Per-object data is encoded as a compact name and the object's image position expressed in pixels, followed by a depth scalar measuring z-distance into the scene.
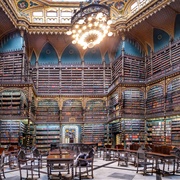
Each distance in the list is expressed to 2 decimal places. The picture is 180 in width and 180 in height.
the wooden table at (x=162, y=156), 5.80
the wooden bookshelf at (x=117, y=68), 15.70
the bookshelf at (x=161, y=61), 13.84
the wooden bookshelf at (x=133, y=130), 13.98
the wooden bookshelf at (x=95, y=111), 16.52
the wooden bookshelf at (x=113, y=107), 14.74
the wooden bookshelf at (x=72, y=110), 16.47
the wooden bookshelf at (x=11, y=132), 12.92
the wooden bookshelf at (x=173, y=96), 11.94
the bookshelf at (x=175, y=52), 12.98
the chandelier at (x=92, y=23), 9.46
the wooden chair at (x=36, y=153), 6.74
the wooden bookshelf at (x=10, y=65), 14.91
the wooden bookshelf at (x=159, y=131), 12.41
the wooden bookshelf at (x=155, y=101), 13.29
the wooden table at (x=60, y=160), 4.79
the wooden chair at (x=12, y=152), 8.05
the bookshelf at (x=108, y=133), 16.11
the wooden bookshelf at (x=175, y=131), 11.61
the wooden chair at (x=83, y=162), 5.53
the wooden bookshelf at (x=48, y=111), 16.33
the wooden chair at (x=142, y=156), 6.04
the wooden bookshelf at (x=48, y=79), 16.83
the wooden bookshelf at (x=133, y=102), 14.35
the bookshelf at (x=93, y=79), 17.03
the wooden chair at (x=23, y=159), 5.21
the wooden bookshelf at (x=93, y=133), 16.20
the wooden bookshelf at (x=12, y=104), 13.10
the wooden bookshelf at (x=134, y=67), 15.42
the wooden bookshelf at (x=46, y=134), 15.64
